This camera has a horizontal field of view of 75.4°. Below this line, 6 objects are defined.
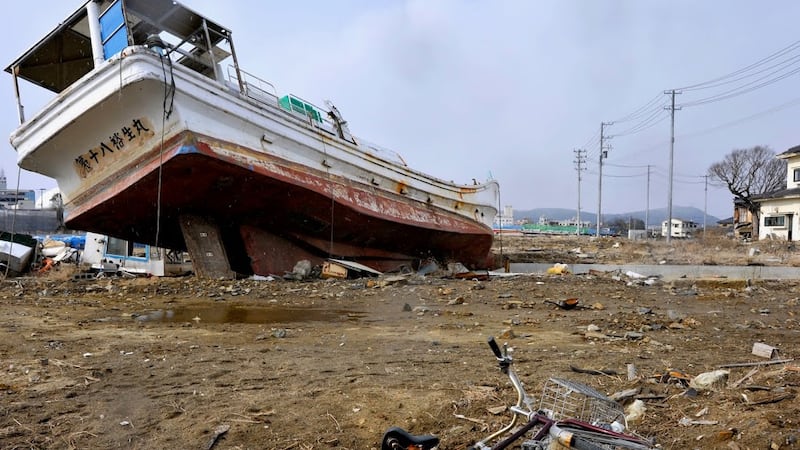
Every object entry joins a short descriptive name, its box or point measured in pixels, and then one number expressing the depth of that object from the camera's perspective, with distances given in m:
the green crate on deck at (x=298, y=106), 11.11
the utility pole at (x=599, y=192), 40.58
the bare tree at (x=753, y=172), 42.22
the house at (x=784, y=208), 28.11
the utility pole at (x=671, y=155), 31.17
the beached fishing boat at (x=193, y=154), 8.22
